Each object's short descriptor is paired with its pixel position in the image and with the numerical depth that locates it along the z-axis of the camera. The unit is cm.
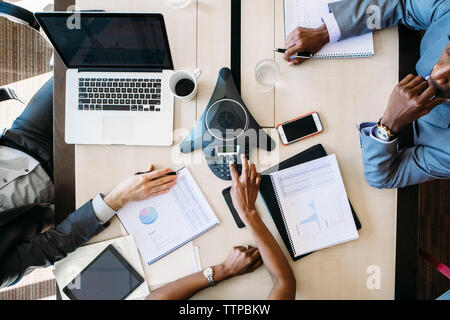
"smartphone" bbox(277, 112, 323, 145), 97
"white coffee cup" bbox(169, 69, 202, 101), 90
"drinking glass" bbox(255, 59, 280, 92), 98
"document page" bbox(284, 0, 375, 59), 96
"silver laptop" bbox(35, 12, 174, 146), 94
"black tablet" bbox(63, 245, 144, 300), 96
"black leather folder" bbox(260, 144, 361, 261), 96
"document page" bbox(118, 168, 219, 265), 97
